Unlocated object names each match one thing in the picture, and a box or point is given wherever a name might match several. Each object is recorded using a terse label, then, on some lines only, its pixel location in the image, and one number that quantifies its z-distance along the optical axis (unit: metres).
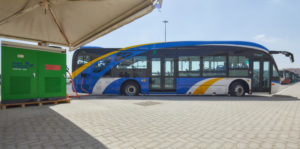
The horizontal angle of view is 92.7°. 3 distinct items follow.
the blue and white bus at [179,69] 8.98
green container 5.41
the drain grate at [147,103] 6.45
